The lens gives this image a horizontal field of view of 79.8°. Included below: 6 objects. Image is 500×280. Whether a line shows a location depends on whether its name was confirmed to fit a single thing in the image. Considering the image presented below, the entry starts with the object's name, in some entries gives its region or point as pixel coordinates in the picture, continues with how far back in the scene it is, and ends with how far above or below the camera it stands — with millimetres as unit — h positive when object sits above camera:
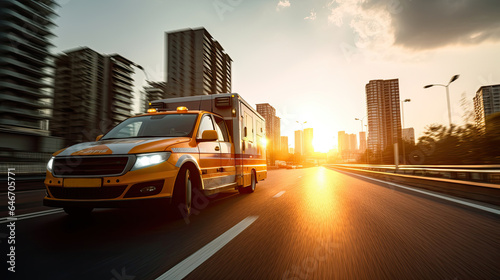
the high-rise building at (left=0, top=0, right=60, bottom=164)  78750 +23940
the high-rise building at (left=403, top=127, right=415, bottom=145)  59444 +3624
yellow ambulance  4105 -98
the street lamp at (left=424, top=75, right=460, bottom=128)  30600 +7795
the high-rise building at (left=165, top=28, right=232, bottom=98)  101688 +34157
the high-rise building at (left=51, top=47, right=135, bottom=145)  112812 +29813
